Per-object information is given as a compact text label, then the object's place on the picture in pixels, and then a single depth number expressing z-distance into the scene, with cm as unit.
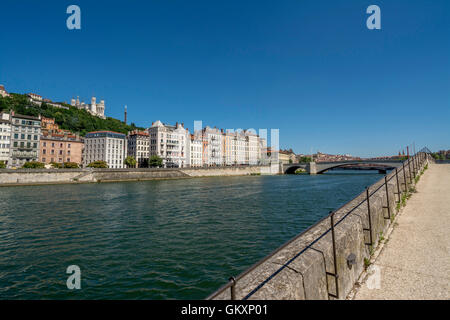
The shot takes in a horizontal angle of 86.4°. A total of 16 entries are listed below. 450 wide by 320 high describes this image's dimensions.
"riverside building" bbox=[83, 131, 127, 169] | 10019
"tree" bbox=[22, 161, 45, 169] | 6148
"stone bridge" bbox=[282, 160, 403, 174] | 8662
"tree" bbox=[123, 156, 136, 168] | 9326
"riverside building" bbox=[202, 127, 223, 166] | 12306
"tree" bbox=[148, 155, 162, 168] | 9112
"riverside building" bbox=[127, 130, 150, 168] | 10295
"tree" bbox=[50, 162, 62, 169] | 7375
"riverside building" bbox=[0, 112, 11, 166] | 7006
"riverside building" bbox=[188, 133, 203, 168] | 11424
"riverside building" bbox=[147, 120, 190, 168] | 10288
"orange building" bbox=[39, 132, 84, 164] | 8281
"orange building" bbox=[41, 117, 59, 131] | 12031
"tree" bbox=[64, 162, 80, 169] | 6805
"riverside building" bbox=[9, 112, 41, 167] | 7284
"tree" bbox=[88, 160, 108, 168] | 7314
